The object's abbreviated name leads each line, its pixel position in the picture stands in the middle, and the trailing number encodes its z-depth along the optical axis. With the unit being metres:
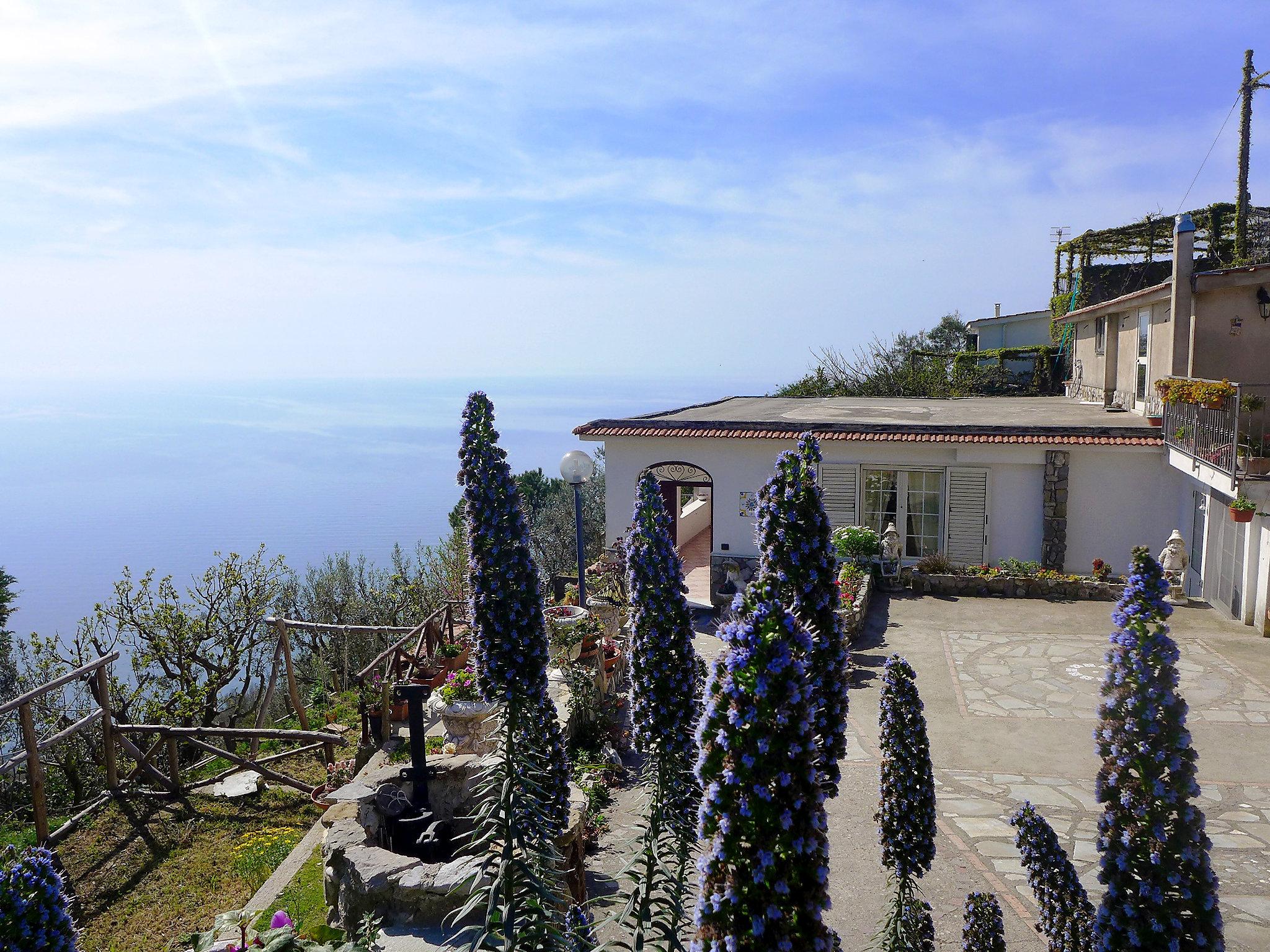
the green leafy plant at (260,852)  7.88
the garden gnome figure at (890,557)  15.98
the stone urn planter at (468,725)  8.19
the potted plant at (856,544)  15.70
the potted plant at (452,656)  10.61
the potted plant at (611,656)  10.89
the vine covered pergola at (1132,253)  28.34
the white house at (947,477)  15.72
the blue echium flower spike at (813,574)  3.08
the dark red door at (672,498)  18.91
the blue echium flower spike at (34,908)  2.64
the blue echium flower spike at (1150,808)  2.82
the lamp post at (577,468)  11.69
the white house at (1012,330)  35.84
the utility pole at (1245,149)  27.64
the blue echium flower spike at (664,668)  3.43
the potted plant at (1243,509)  12.22
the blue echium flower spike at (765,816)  2.22
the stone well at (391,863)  5.25
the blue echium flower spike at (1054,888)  3.43
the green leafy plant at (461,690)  8.41
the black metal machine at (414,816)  6.27
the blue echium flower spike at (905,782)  3.59
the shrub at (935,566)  16.02
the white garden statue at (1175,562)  14.38
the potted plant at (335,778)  8.63
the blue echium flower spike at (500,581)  3.72
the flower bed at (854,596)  13.04
